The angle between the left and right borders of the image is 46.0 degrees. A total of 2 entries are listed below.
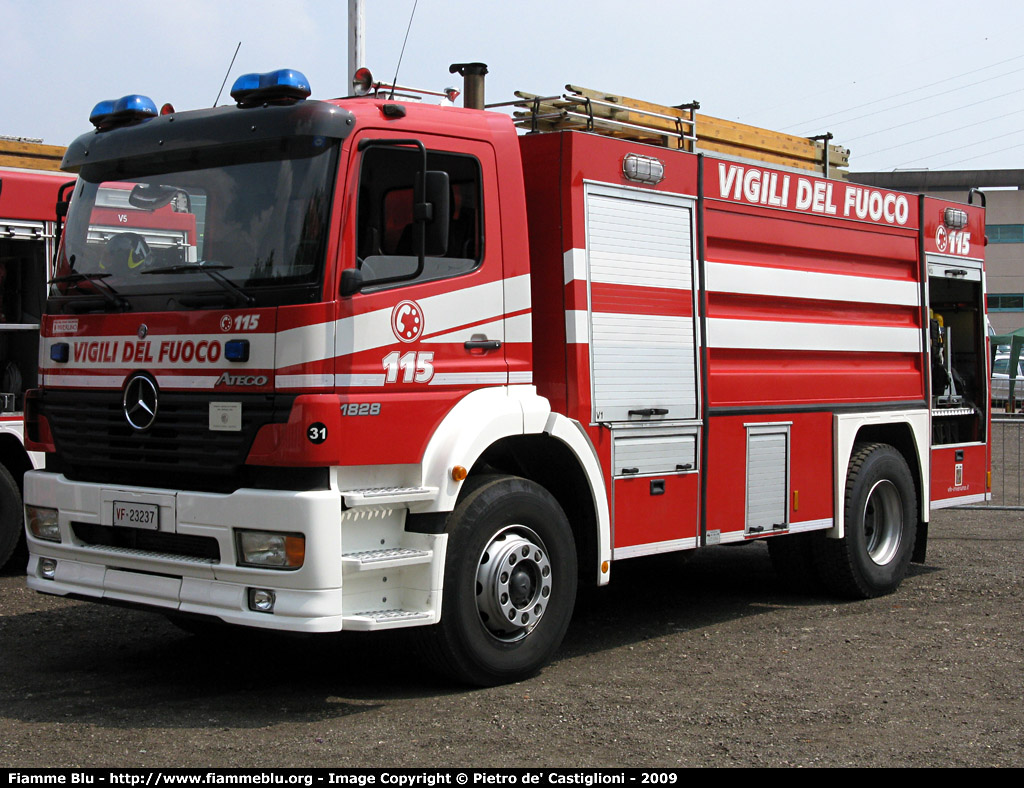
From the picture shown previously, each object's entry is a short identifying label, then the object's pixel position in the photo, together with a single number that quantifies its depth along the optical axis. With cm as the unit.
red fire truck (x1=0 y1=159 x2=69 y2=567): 890
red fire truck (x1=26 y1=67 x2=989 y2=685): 543
